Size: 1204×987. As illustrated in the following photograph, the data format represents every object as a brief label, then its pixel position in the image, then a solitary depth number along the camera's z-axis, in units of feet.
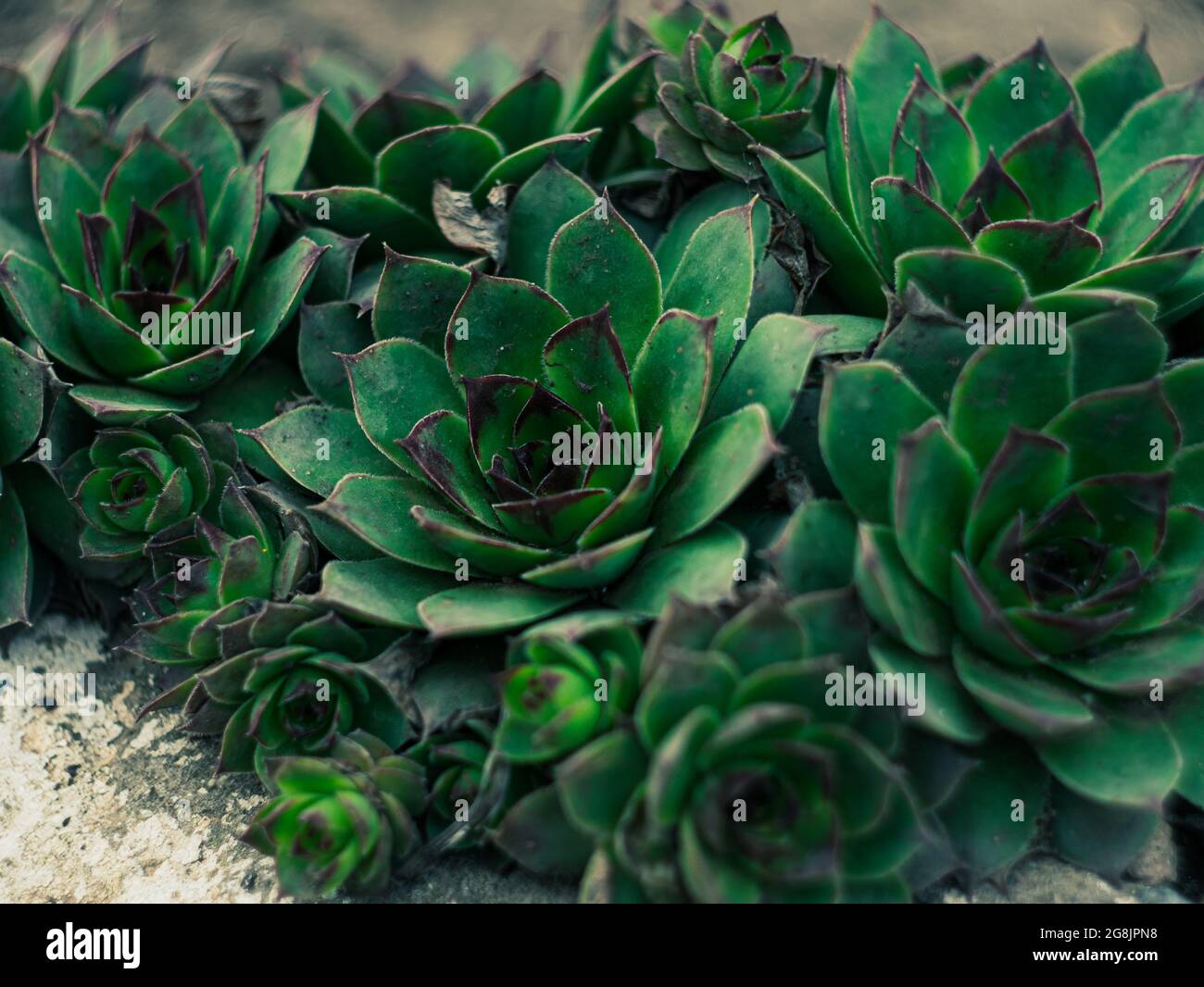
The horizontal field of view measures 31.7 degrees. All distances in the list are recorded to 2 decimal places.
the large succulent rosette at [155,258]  1.07
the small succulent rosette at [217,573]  1.00
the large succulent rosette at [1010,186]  1.00
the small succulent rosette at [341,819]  0.93
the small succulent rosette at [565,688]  0.91
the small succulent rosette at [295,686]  0.97
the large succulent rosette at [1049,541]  0.91
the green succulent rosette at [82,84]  1.21
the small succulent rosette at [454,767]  0.96
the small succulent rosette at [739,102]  1.09
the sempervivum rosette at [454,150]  1.10
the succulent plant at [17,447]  1.05
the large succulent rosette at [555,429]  0.95
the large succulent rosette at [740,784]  0.86
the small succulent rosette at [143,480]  1.05
